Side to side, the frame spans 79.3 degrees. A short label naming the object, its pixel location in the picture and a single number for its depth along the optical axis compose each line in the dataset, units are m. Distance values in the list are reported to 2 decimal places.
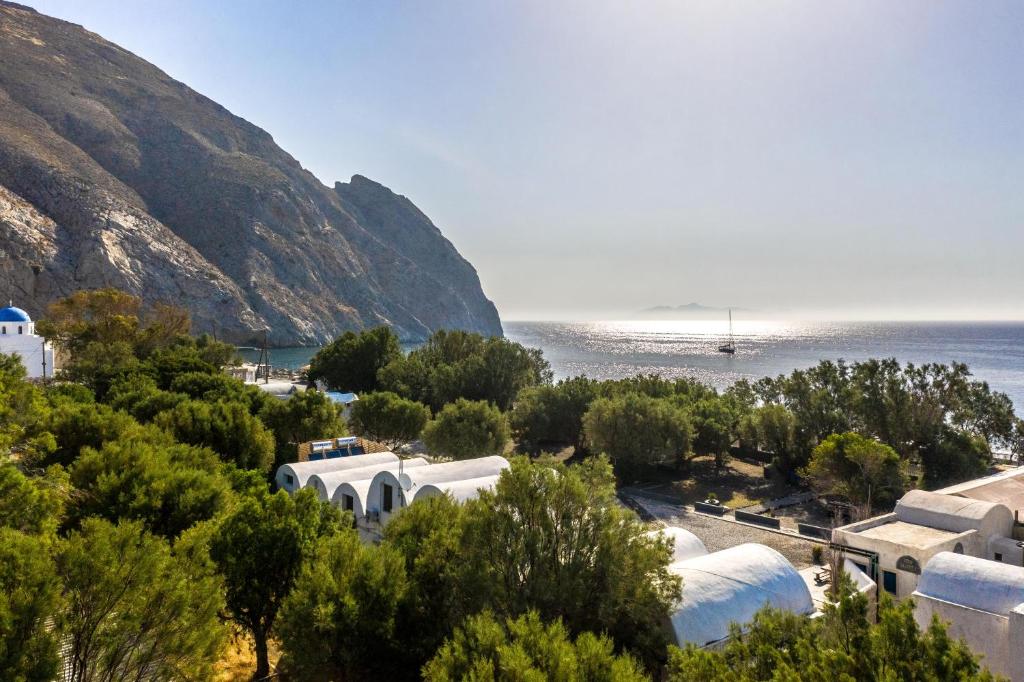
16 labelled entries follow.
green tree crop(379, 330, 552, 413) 50.72
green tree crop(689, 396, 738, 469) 38.28
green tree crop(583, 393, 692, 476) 34.84
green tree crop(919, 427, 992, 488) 34.62
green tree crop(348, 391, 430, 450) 38.56
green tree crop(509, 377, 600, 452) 42.97
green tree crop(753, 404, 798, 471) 36.97
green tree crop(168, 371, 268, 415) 37.03
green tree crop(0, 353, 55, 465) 16.02
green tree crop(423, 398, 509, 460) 34.19
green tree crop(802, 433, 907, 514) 28.80
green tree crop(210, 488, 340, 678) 14.19
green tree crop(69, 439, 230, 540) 16.73
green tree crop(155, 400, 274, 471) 28.53
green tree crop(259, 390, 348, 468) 34.31
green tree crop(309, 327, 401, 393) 58.28
